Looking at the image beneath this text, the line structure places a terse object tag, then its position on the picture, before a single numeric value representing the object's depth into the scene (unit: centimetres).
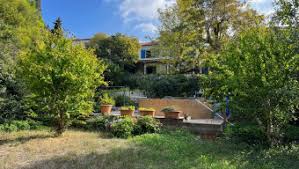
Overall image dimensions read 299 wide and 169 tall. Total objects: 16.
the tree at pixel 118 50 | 2151
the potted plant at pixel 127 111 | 851
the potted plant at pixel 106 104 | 929
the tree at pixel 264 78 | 543
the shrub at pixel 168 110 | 799
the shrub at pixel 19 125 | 774
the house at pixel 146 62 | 2485
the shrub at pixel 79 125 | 830
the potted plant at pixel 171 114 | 789
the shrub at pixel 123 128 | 697
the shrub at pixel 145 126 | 722
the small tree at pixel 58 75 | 682
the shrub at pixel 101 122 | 784
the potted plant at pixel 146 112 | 836
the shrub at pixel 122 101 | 1205
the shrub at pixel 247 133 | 616
